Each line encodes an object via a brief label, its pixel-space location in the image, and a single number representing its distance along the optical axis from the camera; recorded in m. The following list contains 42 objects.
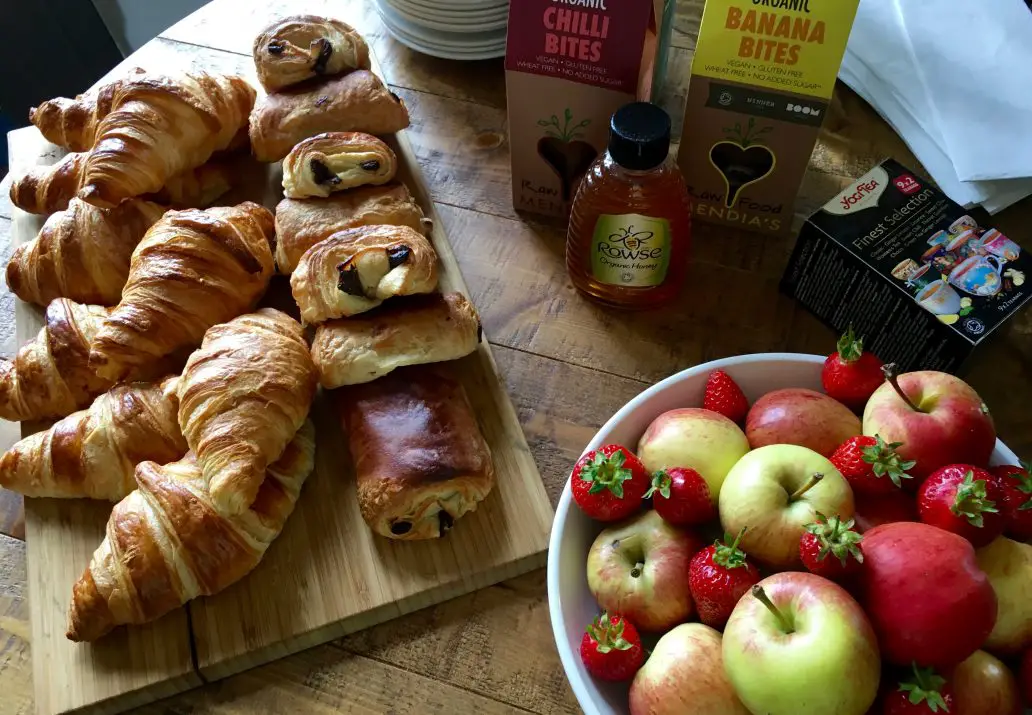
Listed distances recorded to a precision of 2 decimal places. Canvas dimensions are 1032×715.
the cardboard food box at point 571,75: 0.91
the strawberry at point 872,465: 0.68
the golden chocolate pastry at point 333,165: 1.01
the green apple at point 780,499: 0.67
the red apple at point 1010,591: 0.65
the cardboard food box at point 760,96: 0.88
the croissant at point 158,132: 1.02
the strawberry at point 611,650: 0.66
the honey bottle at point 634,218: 0.87
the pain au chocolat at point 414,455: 0.83
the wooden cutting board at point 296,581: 0.80
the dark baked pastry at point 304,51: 1.10
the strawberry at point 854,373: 0.78
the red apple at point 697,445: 0.75
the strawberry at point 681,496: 0.70
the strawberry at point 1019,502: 0.68
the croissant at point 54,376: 0.94
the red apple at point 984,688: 0.62
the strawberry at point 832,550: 0.62
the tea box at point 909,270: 0.86
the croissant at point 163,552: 0.79
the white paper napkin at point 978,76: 1.09
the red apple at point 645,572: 0.69
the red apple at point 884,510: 0.70
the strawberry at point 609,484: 0.71
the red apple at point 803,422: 0.76
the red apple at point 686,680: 0.63
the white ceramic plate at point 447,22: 1.21
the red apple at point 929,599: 0.59
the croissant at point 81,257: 1.03
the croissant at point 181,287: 0.92
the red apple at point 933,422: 0.71
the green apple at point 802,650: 0.58
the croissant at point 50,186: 1.12
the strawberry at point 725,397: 0.81
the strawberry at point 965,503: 0.64
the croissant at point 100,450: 0.87
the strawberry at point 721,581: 0.65
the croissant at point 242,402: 0.80
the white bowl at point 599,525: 0.68
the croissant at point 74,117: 1.13
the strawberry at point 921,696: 0.57
